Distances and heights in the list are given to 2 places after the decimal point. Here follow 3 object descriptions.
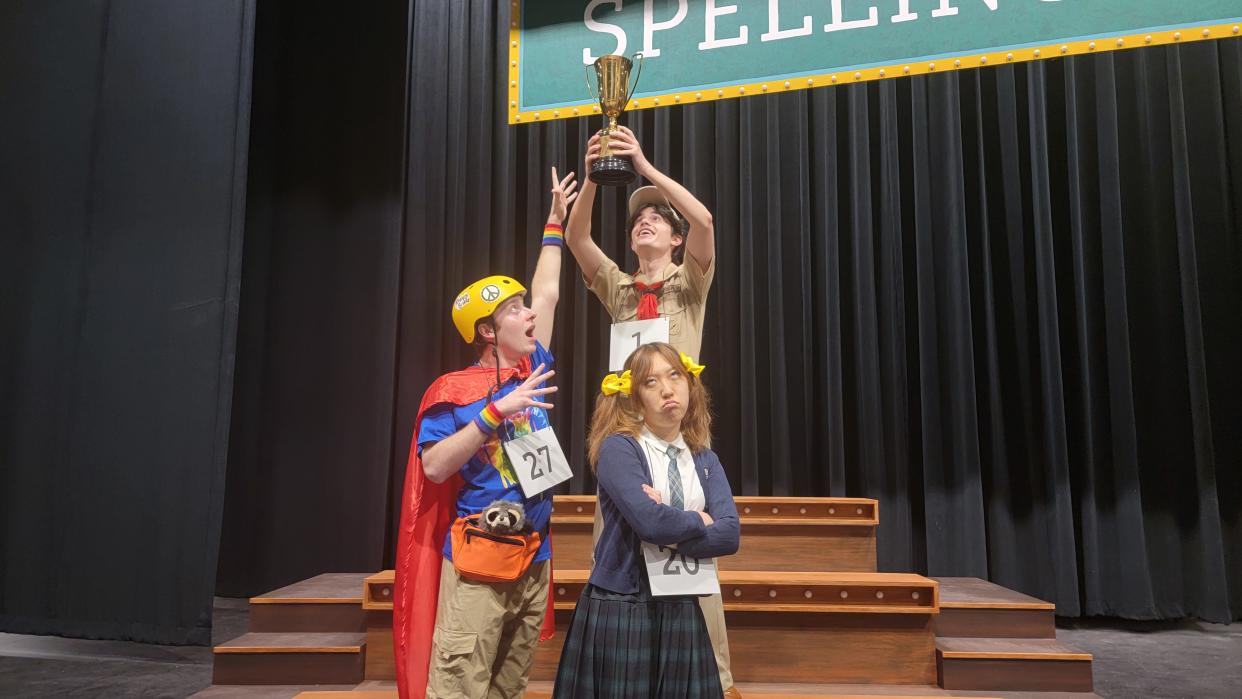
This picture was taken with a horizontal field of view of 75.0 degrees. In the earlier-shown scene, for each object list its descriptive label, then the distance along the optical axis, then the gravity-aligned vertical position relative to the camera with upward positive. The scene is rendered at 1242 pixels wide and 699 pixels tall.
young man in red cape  1.65 -0.10
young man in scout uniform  2.13 +0.57
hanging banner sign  3.01 +1.70
